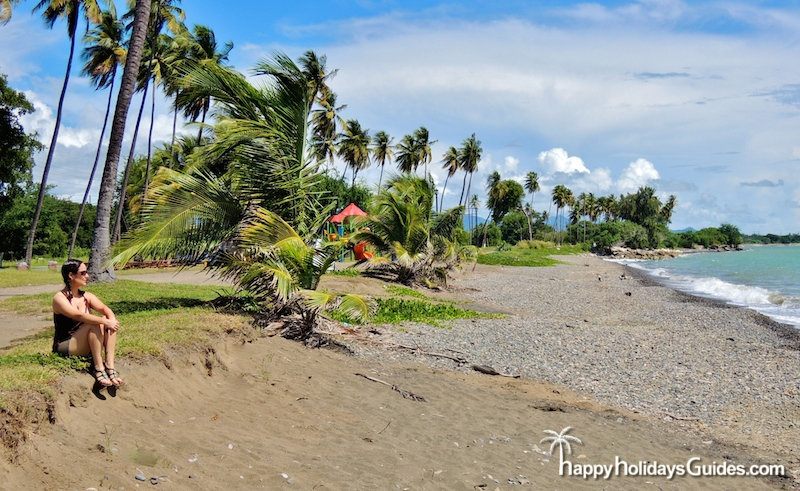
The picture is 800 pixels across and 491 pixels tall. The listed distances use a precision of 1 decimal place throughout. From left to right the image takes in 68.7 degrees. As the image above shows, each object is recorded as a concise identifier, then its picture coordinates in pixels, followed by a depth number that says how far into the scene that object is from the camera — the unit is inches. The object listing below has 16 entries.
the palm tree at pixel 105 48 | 1189.1
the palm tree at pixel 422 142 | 2534.4
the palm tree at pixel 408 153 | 2522.1
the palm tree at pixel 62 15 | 1050.6
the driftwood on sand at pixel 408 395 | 309.8
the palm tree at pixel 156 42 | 1118.4
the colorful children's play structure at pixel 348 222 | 1051.1
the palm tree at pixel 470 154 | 2598.4
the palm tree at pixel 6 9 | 875.7
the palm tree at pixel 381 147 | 2512.3
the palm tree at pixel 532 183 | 3954.2
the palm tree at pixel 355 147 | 2174.0
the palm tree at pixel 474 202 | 3941.9
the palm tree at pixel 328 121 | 1595.7
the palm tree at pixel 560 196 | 4431.6
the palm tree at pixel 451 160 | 2669.8
